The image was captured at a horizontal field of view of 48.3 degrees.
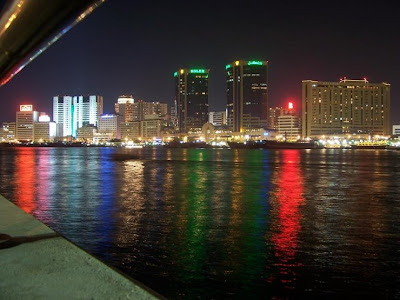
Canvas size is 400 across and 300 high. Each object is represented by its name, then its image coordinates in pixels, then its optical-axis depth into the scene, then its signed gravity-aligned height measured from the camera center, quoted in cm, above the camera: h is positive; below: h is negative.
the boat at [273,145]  18225 -220
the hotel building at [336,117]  19700 +998
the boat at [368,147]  17688 -301
